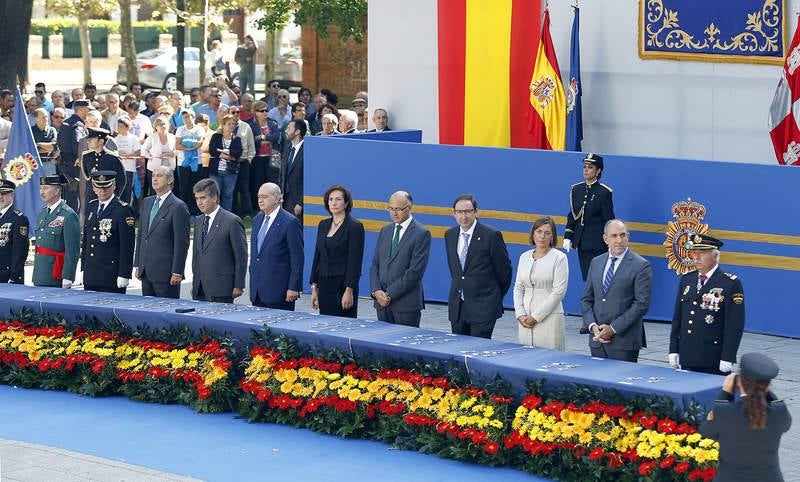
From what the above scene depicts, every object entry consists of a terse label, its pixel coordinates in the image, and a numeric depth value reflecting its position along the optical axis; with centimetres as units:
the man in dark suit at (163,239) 1442
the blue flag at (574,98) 1819
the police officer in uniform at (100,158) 1928
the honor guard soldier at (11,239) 1511
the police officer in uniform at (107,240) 1466
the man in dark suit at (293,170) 1908
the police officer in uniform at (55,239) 1495
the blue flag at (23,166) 2039
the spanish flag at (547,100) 1841
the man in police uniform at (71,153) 2244
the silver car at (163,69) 4855
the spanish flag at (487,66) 1902
